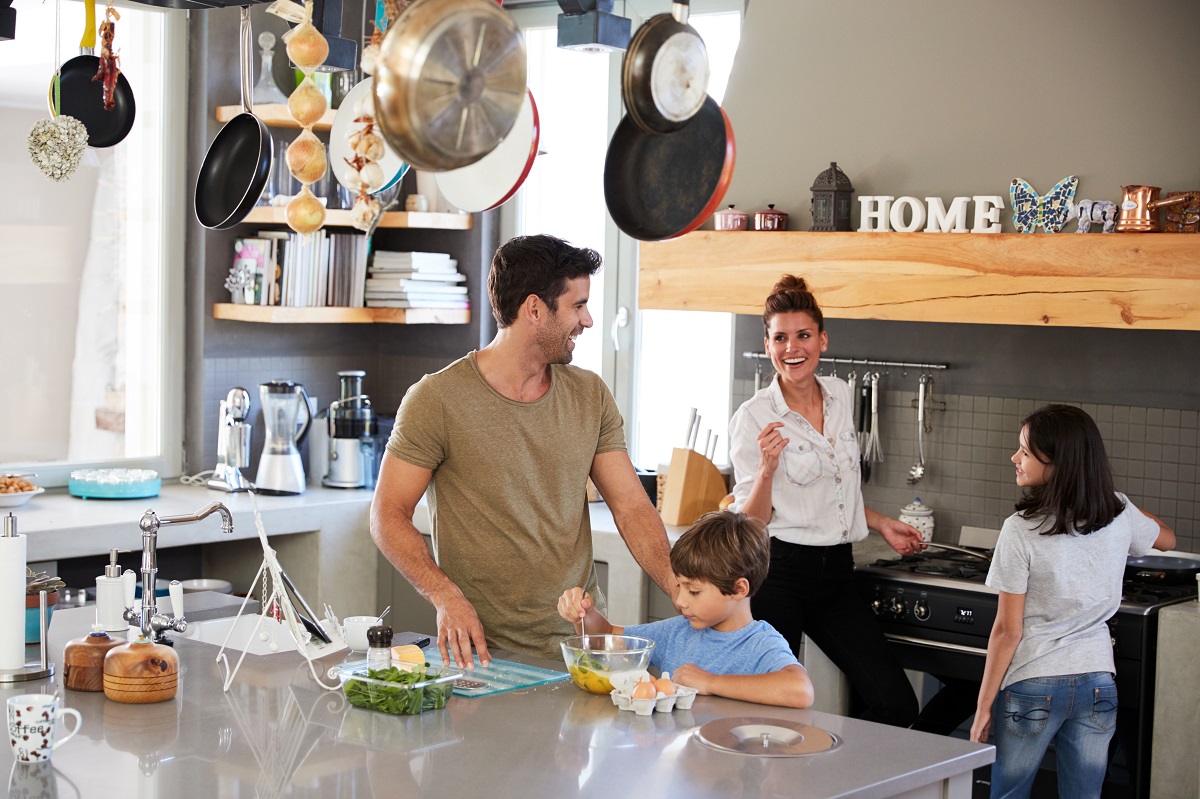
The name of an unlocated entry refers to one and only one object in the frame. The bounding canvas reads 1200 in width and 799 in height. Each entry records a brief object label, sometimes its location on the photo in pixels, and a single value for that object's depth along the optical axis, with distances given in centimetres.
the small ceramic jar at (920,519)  433
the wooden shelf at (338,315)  504
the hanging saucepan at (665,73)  198
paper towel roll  245
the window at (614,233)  508
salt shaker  245
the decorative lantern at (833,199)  424
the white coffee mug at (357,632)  280
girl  334
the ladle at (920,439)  440
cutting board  246
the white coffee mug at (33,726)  202
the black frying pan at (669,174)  216
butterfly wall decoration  386
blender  500
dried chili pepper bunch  274
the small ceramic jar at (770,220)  435
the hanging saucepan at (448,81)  169
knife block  448
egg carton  233
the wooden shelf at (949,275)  365
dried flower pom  281
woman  375
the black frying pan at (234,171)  271
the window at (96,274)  477
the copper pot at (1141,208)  367
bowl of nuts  443
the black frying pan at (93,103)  301
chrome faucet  271
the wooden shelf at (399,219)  494
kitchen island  197
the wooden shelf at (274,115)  494
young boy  256
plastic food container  232
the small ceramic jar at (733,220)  441
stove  351
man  302
